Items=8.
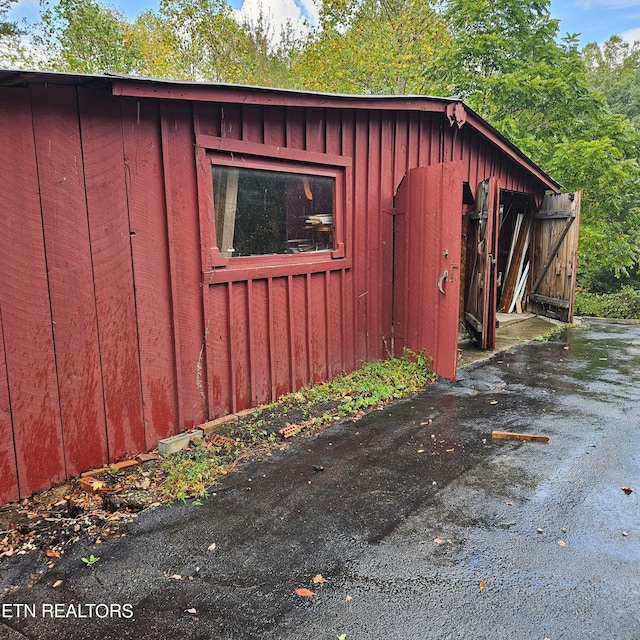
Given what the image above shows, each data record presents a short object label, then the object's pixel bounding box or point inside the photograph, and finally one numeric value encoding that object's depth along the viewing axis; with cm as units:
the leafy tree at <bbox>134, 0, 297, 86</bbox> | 1816
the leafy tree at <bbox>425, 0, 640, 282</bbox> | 1003
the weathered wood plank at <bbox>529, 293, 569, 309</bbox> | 850
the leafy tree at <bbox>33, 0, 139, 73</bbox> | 1744
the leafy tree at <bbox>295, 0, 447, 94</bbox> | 1541
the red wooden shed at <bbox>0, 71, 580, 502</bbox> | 284
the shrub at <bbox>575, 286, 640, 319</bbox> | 1095
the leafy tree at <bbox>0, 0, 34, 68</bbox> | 1769
